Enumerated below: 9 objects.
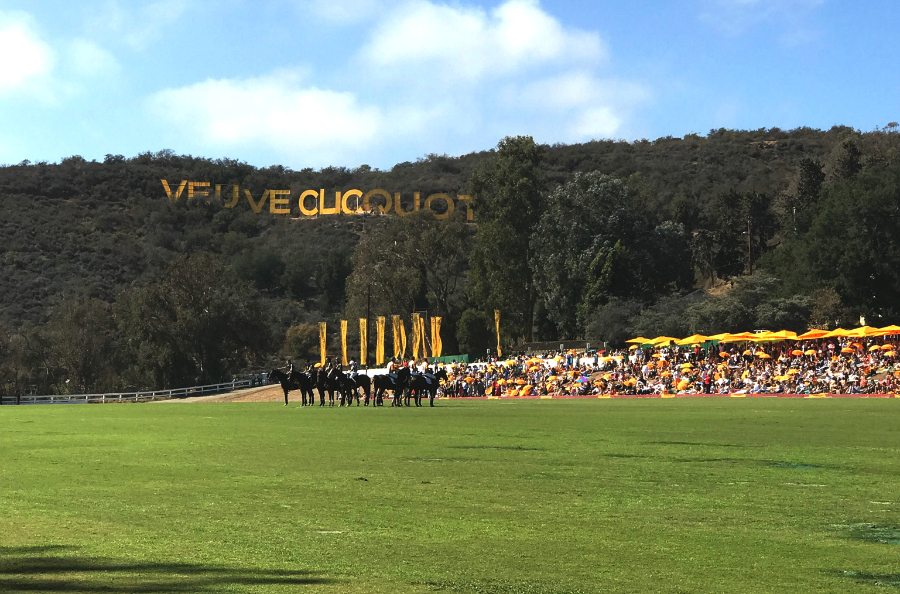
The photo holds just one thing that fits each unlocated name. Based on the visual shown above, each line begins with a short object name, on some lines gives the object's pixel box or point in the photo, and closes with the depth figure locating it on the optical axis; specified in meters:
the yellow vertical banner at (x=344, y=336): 89.56
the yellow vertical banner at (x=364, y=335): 88.20
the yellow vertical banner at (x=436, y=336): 85.88
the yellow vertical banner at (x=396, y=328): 86.69
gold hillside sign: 172.88
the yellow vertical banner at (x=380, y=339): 87.25
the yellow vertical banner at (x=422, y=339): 87.94
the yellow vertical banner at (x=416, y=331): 87.89
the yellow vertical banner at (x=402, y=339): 85.46
